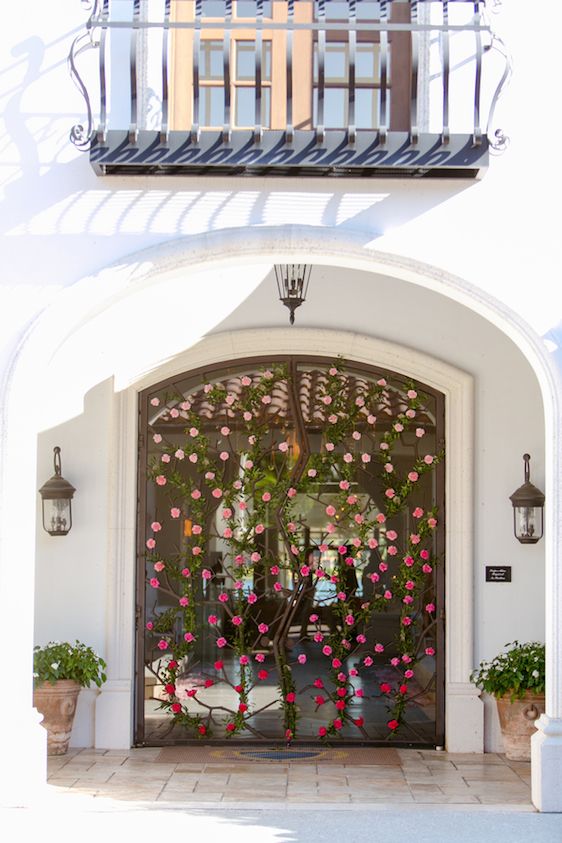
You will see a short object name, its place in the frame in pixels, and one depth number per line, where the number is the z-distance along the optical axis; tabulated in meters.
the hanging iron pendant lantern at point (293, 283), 8.26
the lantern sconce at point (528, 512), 8.55
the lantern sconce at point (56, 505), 8.70
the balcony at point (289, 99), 6.54
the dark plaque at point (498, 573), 8.80
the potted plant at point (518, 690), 8.07
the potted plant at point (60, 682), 8.30
